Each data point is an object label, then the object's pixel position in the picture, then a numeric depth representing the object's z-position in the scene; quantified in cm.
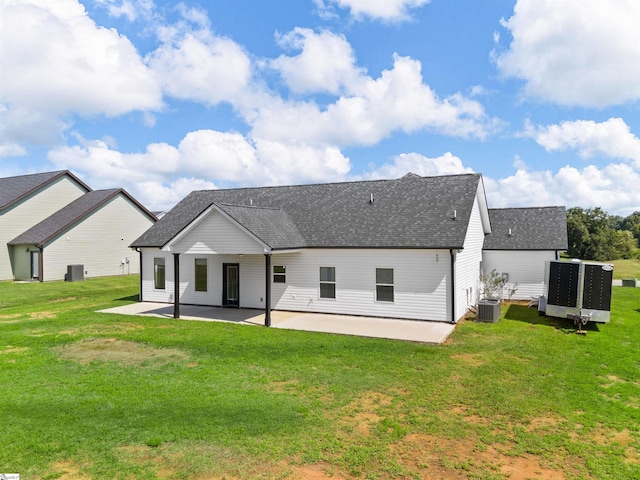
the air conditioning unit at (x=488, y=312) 1605
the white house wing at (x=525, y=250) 2203
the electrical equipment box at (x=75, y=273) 3180
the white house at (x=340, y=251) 1614
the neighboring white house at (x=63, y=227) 3241
